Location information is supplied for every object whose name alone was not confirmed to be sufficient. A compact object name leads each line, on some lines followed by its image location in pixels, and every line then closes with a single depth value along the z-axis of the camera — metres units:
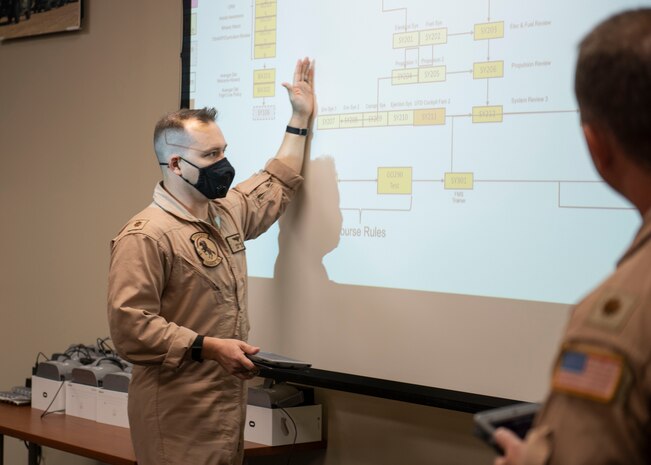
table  2.83
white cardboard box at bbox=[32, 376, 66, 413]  3.40
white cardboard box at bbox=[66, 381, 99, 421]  3.28
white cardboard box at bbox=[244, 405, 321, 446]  2.88
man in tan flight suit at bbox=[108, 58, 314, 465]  2.35
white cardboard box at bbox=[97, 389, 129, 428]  3.16
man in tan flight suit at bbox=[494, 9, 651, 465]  0.92
